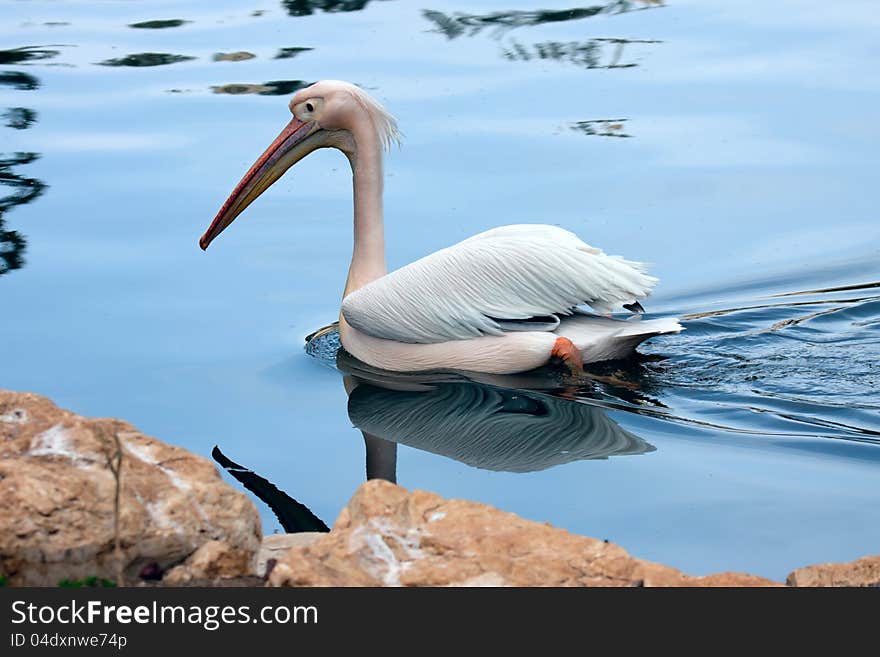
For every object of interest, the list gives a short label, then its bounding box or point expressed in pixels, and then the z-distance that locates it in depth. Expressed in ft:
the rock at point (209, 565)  21.36
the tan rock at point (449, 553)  20.97
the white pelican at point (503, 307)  36.17
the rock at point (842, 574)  22.57
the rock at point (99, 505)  21.04
